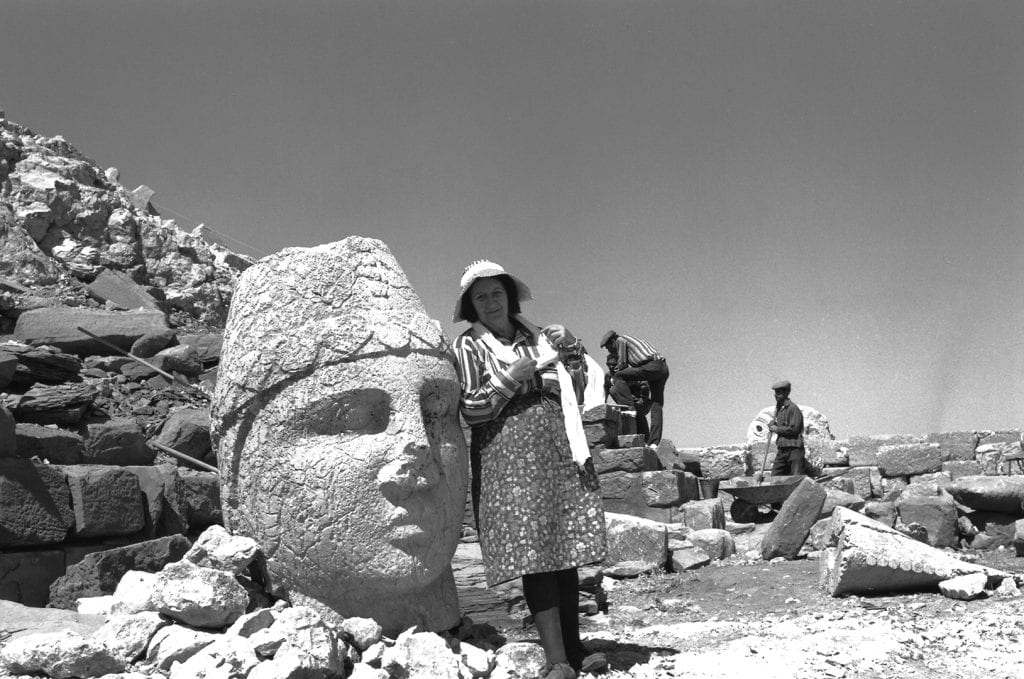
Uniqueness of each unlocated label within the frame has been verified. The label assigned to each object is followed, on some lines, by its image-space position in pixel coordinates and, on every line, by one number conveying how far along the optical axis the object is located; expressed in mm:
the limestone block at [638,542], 7316
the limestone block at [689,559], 7375
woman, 3717
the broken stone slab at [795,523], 7520
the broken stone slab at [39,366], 7727
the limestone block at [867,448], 13305
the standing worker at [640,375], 12227
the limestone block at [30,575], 4605
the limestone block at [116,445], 6109
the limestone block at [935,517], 7633
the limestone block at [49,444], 5676
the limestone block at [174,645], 3301
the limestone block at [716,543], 7926
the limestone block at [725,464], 13625
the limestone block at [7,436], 4812
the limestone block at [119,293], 14773
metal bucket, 11046
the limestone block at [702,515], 9094
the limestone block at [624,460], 10180
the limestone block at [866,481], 11648
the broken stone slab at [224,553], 3646
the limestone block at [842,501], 8367
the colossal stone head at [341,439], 3609
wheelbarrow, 9672
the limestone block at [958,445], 12781
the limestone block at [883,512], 7938
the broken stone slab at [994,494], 7594
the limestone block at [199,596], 3405
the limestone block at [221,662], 3166
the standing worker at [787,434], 11266
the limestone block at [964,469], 12039
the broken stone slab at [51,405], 7043
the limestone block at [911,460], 12594
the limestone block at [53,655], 3070
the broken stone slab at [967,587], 5210
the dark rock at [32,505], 4641
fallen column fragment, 5406
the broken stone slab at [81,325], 10172
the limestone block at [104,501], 5043
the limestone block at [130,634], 3293
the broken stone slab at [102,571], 4512
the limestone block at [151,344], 10945
